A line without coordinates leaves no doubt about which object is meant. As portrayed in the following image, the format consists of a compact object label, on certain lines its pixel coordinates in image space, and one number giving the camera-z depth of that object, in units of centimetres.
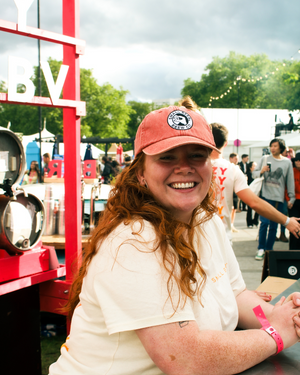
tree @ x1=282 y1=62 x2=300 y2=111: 1803
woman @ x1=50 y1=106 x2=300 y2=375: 97
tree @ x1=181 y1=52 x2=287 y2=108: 4819
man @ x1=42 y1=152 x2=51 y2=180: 1151
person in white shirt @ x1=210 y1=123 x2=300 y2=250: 337
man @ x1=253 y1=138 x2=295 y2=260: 607
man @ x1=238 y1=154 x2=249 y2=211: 1195
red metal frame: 238
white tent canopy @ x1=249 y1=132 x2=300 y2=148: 1311
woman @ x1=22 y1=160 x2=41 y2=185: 1011
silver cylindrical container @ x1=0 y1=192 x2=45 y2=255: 197
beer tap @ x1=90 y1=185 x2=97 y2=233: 391
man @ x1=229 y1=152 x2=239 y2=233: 1127
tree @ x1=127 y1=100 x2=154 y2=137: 6844
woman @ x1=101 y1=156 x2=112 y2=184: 1328
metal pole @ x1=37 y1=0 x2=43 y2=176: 284
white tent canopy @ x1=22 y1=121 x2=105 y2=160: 1822
